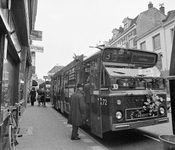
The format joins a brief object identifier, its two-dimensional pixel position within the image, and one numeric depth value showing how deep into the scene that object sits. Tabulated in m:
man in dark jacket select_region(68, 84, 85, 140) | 5.52
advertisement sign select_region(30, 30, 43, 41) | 10.69
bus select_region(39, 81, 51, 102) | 22.90
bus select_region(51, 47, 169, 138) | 4.70
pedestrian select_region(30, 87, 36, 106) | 16.08
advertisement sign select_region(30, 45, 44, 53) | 10.83
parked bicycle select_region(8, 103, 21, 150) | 3.81
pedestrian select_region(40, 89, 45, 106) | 15.81
